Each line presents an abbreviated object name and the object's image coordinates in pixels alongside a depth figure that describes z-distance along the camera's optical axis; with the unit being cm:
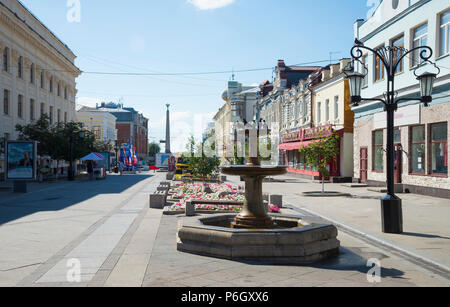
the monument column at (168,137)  7450
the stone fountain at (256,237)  717
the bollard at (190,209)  1321
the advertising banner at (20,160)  2228
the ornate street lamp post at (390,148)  1016
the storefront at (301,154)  3180
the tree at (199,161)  2369
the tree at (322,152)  2234
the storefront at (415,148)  1864
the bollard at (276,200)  1606
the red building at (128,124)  11825
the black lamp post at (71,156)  3441
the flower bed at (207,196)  1377
